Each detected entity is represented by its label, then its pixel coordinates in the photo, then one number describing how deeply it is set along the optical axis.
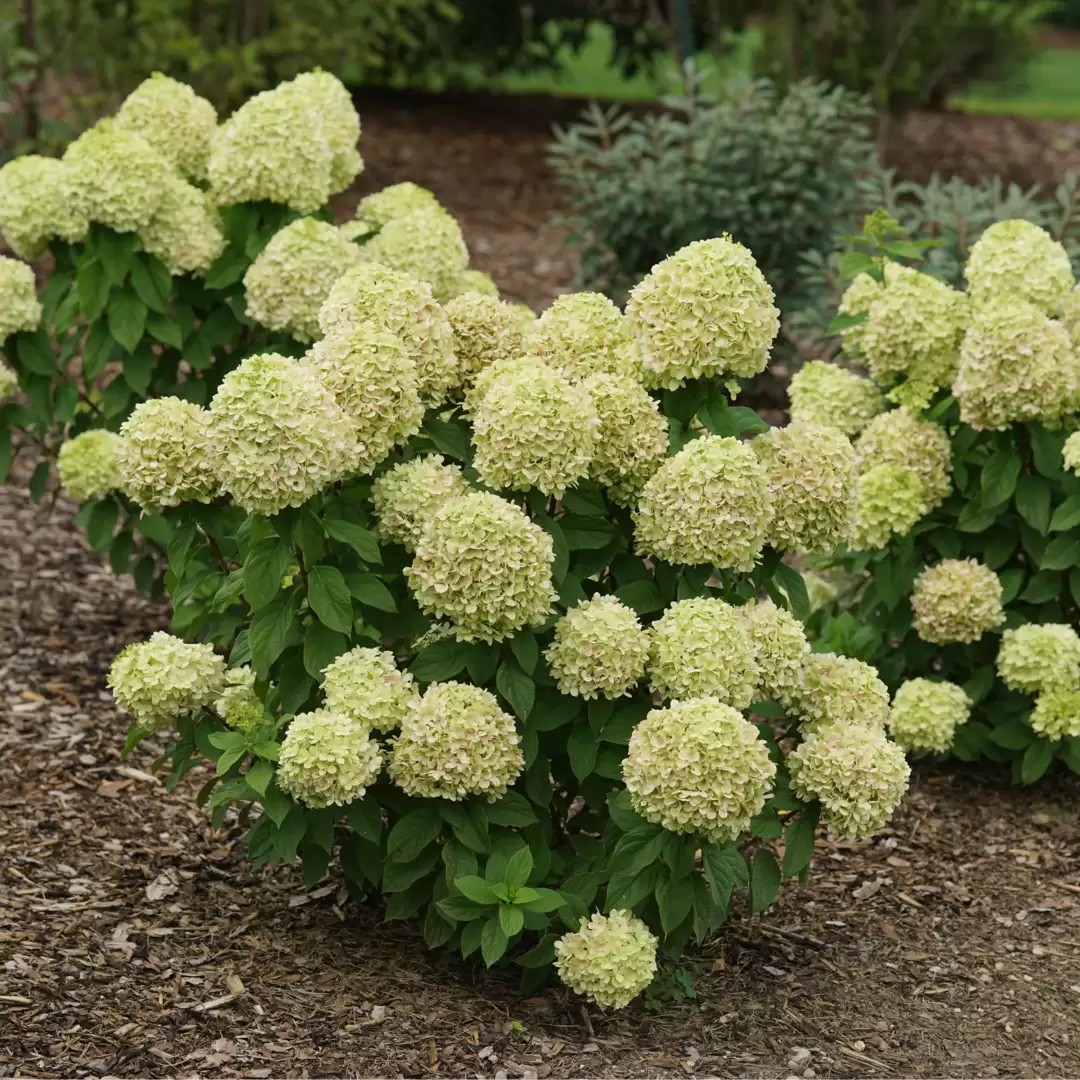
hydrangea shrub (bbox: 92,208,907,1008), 2.82
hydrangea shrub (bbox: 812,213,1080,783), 4.00
